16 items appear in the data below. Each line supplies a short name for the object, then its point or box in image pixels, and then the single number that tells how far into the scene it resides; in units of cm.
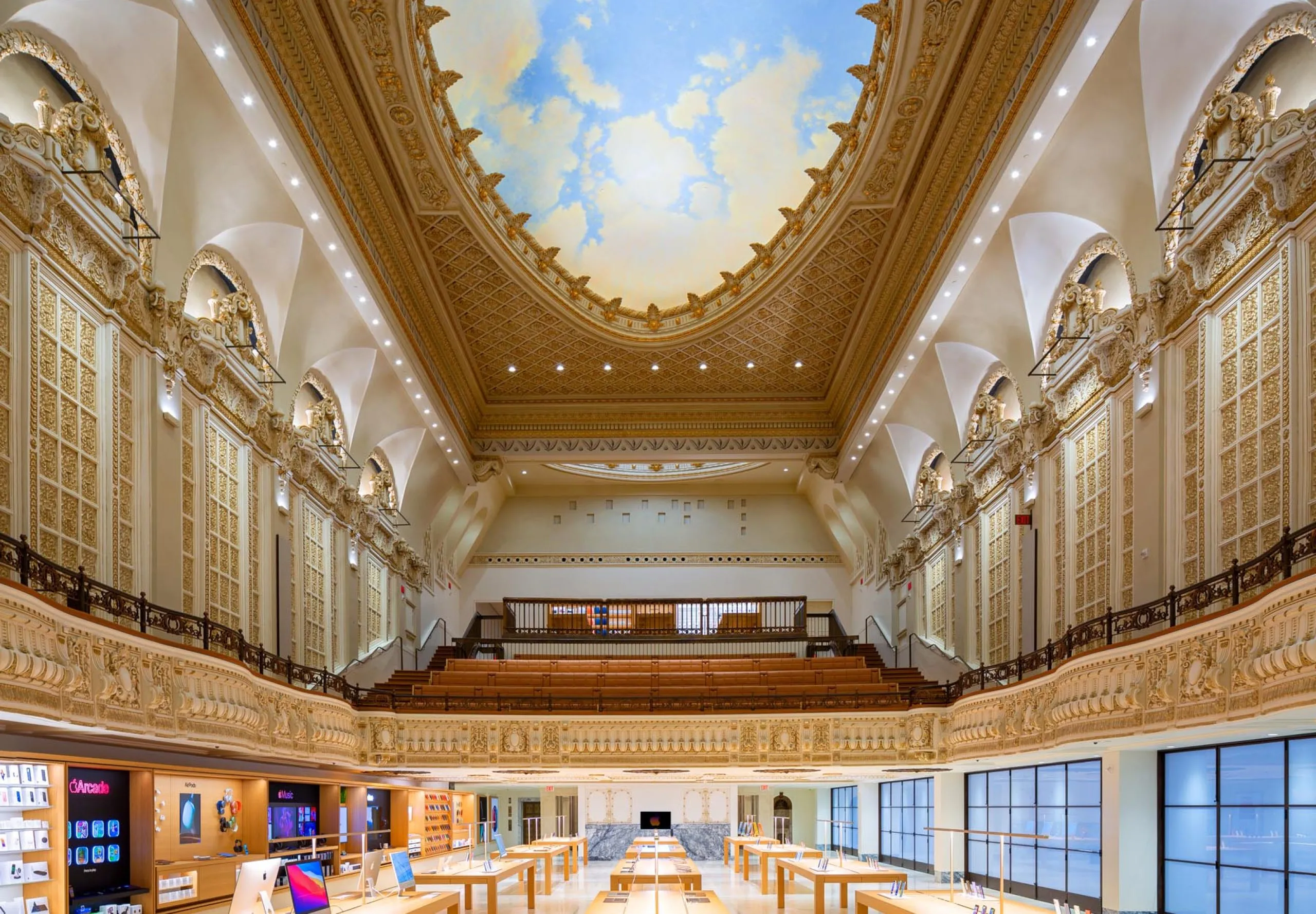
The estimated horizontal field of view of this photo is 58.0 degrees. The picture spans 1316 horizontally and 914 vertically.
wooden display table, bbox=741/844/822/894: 2103
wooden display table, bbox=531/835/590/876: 2723
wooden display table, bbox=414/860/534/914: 1681
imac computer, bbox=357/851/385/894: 1289
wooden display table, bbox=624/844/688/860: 2450
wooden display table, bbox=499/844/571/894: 2103
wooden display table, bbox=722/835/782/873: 2747
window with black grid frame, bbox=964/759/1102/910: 1695
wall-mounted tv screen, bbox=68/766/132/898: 1296
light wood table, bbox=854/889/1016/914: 1180
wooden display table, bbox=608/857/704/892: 1744
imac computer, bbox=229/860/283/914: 912
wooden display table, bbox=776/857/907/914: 1652
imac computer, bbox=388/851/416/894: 1287
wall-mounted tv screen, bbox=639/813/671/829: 2956
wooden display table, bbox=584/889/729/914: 1273
